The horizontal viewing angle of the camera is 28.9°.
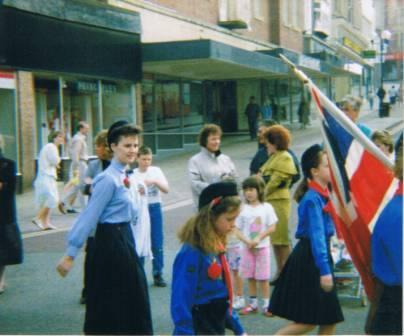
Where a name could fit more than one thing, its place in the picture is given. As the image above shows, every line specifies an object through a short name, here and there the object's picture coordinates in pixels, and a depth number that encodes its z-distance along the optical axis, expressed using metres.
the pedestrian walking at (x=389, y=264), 3.94
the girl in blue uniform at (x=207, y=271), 4.20
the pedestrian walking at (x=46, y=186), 12.70
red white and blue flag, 4.31
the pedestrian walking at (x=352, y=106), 7.98
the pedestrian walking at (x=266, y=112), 33.94
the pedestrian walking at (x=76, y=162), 14.45
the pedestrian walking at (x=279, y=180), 8.02
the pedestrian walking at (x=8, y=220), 7.79
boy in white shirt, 8.41
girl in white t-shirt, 7.28
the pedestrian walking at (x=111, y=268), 5.30
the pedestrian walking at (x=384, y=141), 7.94
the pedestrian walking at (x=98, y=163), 7.28
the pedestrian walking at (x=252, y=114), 31.12
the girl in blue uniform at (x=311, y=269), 5.38
